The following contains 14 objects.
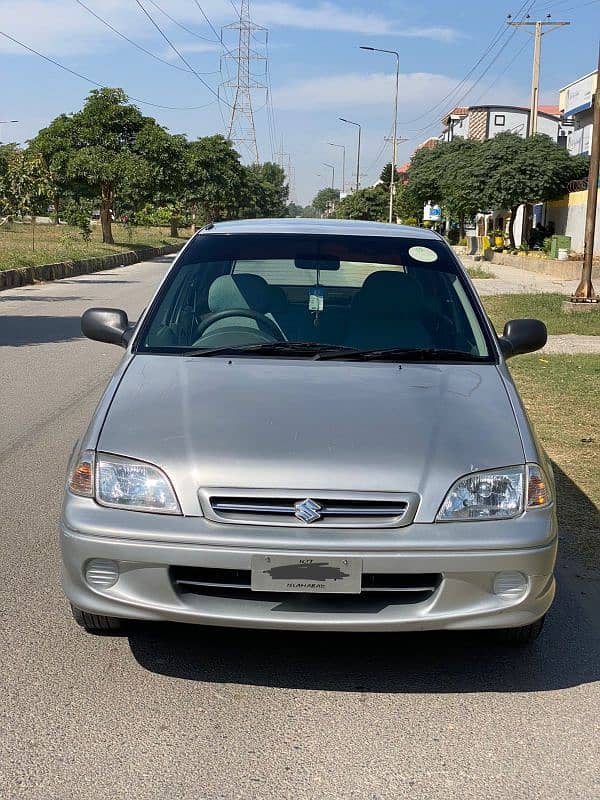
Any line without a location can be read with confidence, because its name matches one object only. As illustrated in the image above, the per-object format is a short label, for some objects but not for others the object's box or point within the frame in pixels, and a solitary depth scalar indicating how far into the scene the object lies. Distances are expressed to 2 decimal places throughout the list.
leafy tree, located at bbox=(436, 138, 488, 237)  43.00
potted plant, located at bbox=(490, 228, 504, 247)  48.28
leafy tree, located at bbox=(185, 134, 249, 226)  68.62
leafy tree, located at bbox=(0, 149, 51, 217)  30.80
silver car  3.36
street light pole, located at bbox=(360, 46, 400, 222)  61.12
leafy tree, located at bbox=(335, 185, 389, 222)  97.50
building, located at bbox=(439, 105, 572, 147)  81.31
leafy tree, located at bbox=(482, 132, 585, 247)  40.88
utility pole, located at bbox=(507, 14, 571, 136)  41.94
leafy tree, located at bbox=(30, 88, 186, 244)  43.31
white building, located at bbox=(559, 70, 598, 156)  47.70
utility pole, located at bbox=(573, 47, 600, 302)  18.48
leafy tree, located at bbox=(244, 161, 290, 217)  94.44
